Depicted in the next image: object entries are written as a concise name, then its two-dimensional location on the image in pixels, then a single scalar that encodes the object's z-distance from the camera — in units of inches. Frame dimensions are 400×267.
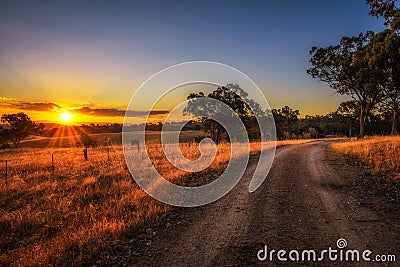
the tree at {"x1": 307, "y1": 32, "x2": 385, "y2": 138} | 1049.5
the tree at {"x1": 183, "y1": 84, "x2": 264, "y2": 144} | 1550.2
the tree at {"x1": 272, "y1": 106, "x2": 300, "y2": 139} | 2724.4
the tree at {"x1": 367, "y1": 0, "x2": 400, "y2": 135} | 546.9
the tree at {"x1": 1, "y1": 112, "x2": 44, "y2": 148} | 2613.2
